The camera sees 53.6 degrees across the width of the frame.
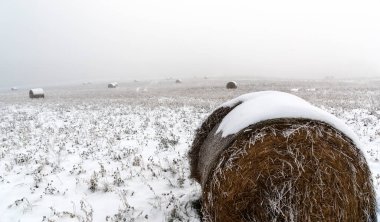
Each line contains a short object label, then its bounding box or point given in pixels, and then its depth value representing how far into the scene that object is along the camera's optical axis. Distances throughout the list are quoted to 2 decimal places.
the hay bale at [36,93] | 31.50
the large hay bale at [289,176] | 4.73
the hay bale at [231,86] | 30.14
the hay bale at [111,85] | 47.08
